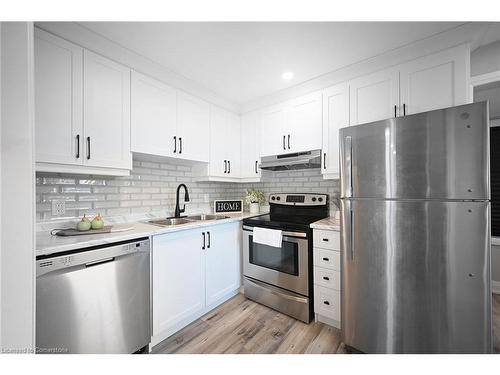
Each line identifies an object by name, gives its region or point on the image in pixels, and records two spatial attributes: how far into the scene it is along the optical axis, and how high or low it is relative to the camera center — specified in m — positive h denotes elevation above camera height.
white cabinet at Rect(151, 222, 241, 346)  1.59 -0.81
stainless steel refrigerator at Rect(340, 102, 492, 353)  1.10 -0.30
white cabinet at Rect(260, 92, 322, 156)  2.17 +0.72
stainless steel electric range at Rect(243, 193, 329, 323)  1.86 -0.75
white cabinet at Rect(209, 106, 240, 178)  2.46 +0.58
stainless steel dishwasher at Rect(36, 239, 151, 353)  1.09 -0.69
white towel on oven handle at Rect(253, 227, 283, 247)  1.97 -0.50
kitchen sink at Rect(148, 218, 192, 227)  1.94 -0.34
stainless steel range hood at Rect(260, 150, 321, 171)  2.17 +0.31
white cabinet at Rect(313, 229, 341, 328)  1.73 -0.80
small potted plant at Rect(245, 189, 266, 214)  2.79 -0.17
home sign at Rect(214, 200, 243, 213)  2.56 -0.24
